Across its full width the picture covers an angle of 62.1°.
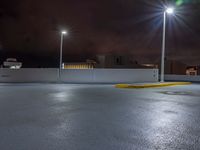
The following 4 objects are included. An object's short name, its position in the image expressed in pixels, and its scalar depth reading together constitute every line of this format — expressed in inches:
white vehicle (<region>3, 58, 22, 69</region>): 1453.2
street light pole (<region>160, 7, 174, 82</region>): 572.6
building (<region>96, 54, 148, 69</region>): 1364.4
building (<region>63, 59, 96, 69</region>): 1241.9
